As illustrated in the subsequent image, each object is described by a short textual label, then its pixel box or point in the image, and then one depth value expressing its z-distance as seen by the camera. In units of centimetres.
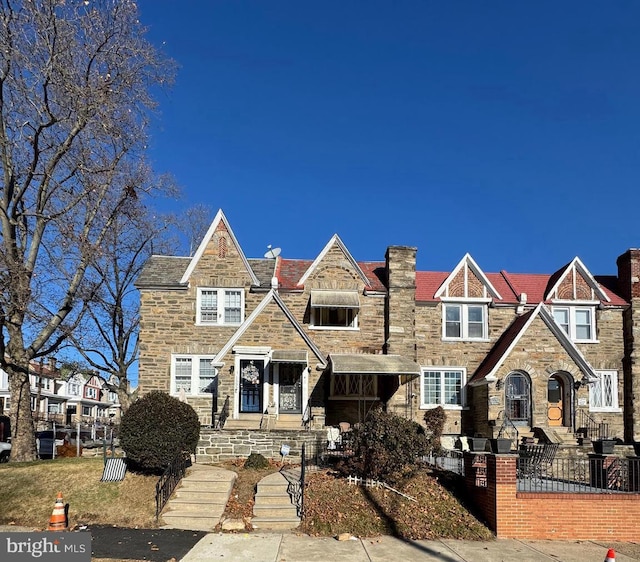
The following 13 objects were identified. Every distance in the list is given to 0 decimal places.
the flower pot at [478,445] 1387
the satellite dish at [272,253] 2857
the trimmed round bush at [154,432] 1426
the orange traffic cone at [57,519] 948
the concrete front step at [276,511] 1283
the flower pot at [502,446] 1266
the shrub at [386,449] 1405
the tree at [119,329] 3280
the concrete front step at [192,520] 1233
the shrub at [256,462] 1642
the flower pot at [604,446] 1411
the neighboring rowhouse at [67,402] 6581
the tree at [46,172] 1841
